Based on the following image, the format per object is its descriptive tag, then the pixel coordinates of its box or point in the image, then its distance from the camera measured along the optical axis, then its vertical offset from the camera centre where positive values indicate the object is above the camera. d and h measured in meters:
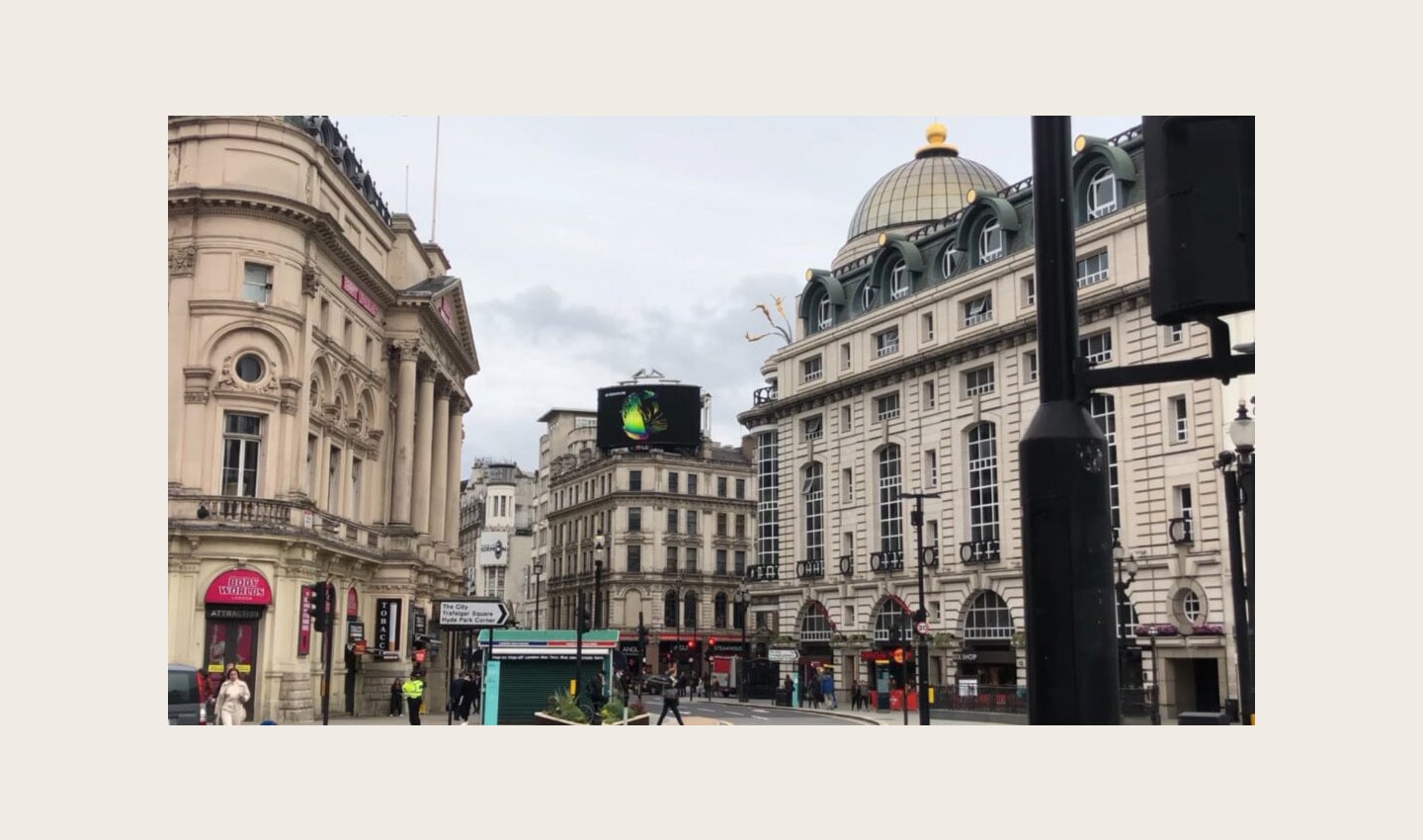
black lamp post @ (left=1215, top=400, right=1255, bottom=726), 17.97 +1.25
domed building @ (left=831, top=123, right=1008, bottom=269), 76.94 +23.88
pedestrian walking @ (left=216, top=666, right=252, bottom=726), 24.91 -1.63
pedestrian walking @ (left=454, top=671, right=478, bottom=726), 38.69 -2.48
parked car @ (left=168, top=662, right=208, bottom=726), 25.78 -1.64
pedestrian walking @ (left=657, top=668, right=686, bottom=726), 32.84 -2.11
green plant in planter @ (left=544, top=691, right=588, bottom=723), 28.08 -2.00
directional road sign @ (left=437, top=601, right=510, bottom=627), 34.41 -0.04
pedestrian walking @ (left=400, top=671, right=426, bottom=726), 36.70 -2.24
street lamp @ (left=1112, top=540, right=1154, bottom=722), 43.03 +0.58
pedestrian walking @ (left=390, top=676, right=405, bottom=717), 47.66 -3.06
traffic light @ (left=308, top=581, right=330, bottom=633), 29.31 +0.04
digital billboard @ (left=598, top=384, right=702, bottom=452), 77.56 +11.21
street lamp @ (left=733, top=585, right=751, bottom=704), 68.38 -2.70
